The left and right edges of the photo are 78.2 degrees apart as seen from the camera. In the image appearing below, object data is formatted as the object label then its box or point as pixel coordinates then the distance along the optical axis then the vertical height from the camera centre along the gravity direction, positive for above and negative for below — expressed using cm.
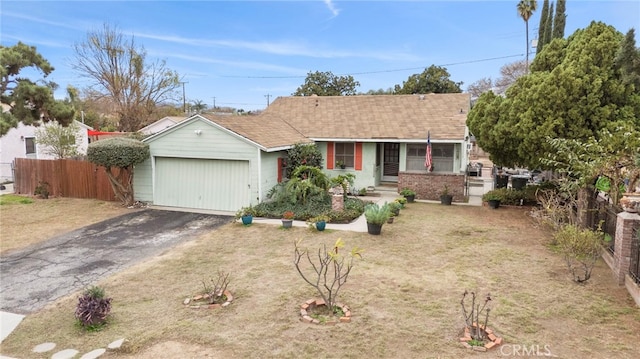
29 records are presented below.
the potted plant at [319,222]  1156 -191
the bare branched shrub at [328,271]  631 -234
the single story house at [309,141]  1441 +50
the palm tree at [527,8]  3394 +1329
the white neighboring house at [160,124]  3266 +282
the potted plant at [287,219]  1201 -188
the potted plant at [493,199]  1500 -145
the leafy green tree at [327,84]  4003 +772
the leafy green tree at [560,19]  1596 +582
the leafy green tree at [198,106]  5106 +691
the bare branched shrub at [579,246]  814 -177
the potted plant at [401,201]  1481 -157
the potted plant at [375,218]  1109 -166
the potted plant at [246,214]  1242 -186
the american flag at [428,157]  1678 +14
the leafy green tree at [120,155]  1398 +6
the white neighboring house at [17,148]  2209 +43
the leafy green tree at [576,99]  1151 +190
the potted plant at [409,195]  1634 -145
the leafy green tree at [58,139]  2162 +92
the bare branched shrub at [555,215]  997 -143
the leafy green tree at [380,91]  5102 +918
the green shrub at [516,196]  1518 -137
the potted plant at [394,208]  1342 -168
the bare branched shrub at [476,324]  539 -239
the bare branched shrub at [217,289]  680 -240
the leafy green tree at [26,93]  1356 +230
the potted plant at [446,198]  1589 -152
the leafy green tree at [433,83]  3528 +701
